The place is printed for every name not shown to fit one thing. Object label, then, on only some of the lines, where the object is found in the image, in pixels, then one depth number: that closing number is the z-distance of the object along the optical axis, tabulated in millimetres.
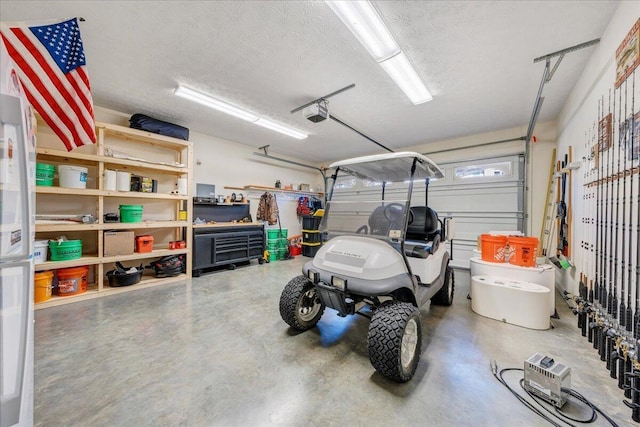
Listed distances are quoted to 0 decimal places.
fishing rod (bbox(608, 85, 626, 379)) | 1852
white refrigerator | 771
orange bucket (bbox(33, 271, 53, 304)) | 3279
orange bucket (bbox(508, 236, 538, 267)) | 3143
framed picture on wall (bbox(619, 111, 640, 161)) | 1765
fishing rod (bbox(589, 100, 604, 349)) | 2285
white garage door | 5172
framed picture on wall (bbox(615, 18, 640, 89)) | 1793
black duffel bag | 4324
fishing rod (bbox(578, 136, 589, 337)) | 2566
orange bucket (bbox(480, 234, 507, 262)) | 3398
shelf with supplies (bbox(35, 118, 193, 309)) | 3643
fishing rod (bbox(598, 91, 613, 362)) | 2099
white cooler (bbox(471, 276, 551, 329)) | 2684
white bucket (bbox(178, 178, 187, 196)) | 4887
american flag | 1937
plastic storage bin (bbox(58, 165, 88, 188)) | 3584
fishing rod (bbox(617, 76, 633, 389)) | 1714
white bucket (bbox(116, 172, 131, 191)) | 4125
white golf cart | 1859
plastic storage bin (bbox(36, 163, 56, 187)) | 3398
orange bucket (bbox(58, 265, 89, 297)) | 3500
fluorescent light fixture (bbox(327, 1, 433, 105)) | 2025
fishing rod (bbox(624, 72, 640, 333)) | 1752
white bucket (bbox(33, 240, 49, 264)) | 3365
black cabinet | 4941
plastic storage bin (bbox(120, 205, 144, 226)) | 4195
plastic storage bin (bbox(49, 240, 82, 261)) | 3479
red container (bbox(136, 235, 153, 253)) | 4328
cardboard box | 3965
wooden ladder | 4441
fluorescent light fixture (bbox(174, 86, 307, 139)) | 3625
